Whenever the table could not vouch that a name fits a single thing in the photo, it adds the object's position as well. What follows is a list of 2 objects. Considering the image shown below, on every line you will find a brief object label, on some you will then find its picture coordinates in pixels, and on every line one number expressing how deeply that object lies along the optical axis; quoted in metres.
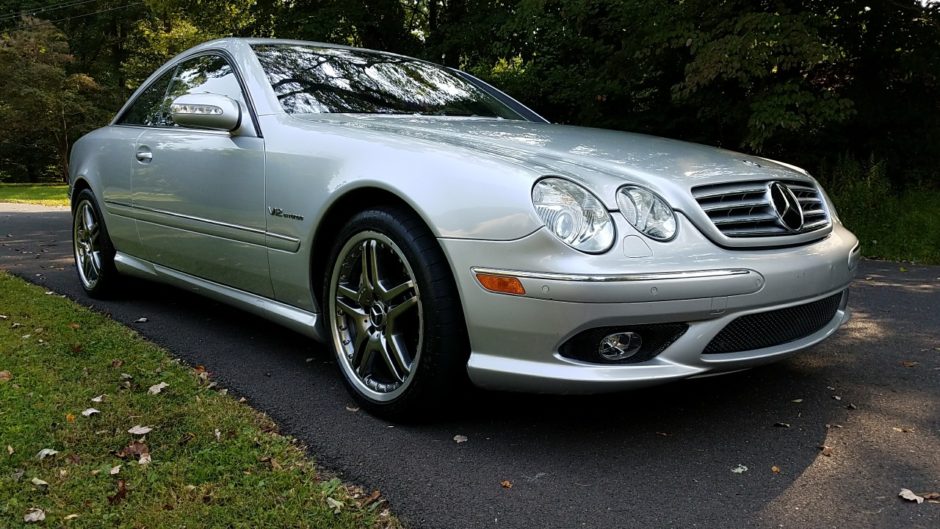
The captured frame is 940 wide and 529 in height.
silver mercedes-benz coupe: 2.33
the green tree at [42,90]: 26.73
